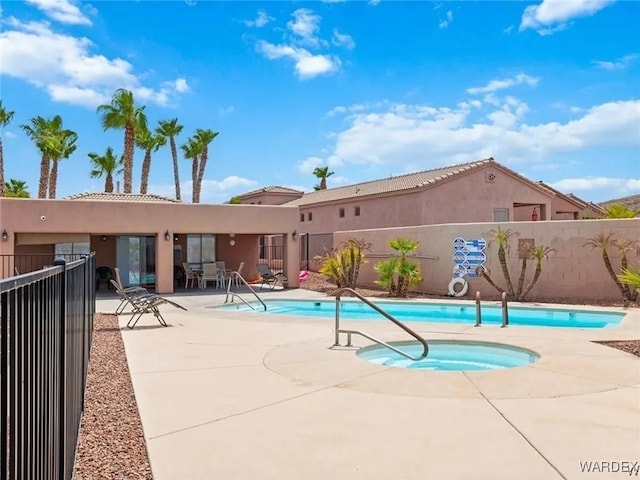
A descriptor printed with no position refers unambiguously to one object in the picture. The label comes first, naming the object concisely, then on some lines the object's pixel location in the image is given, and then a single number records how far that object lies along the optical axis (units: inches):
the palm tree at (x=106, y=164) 2062.0
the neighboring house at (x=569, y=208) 1489.9
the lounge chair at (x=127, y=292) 574.7
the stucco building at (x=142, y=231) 793.6
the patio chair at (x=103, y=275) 970.5
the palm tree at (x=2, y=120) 1530.3
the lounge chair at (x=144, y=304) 512.9
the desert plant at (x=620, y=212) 753.1
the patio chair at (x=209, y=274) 959.3
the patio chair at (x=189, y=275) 971.3
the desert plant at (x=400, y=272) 810.2
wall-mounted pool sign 796.0
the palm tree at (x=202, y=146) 2100.1
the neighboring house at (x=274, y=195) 1873.8
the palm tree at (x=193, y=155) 2096.5
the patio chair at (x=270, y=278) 952.9
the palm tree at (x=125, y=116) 1647.4
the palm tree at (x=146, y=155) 1974.7
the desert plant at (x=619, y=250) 689.0
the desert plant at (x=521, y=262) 745.6
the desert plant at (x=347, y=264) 917.8
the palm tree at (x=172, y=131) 2063.2
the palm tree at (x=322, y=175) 2506.2
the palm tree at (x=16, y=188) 1995.6
